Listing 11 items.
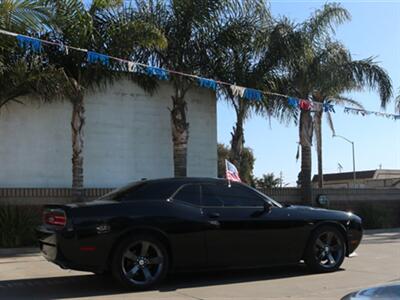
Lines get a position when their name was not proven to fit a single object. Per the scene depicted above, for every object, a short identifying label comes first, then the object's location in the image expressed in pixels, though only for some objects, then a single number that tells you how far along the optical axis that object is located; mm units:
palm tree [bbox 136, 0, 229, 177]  17297
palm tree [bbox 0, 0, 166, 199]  15422
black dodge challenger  8031
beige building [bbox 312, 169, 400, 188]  67375
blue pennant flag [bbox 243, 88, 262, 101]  17759
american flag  13492
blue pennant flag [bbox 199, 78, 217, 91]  16795
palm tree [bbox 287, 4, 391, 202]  19391
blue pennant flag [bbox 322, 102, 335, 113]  19062
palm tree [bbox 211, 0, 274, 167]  18016
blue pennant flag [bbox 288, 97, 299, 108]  18656
